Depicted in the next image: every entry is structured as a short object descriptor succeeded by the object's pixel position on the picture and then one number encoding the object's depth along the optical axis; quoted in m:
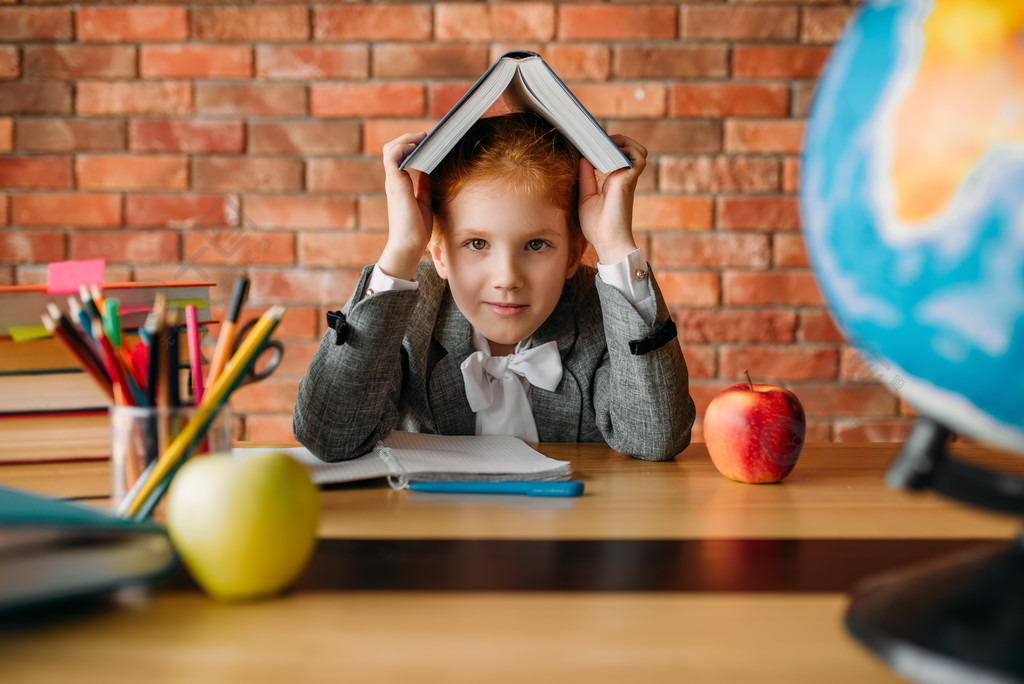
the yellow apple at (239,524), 0.44
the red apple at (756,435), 0.78
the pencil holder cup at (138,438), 0.56
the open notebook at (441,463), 0.75
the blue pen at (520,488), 0.71
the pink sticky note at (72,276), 0.69
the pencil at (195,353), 0.70
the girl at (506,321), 0.97
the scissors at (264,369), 0.61
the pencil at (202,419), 0.53
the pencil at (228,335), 0.61
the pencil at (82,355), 0.53
